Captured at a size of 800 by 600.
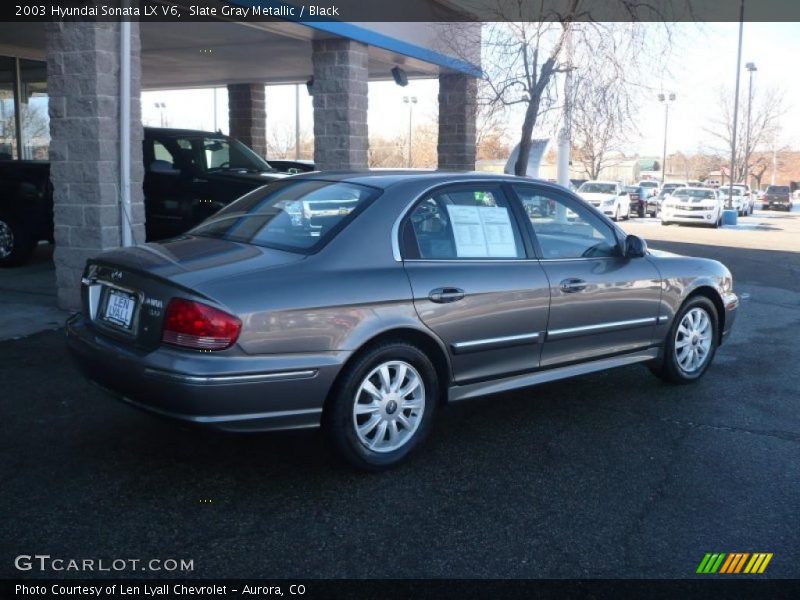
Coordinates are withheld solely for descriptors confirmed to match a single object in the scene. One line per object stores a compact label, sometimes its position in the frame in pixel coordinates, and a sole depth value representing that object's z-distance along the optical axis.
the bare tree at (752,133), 60.12
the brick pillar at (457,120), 16.09
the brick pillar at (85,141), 7.69
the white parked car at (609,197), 31.72
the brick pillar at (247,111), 18.72
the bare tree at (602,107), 15.12
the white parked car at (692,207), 30.56
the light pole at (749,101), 48.03
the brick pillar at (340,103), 11.62
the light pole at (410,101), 58.34
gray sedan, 3.84
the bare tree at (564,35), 14.55
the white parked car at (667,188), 45.85
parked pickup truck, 10.43
